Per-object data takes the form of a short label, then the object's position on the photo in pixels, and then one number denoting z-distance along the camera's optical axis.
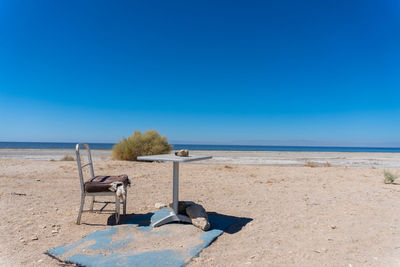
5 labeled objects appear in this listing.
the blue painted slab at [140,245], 2.71
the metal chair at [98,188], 3.67
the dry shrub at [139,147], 13.74
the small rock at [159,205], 4.99
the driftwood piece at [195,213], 3.64
